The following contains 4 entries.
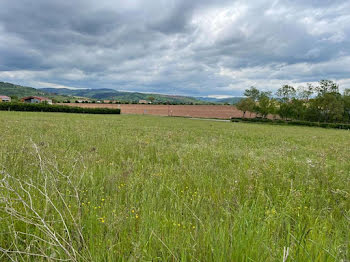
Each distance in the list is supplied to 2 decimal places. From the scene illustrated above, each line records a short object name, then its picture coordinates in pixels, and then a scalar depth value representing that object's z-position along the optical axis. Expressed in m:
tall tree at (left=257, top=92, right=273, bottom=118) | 59.60
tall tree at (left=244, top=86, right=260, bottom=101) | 69.06
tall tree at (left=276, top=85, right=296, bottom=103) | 61.24
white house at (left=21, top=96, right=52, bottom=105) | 118.44
